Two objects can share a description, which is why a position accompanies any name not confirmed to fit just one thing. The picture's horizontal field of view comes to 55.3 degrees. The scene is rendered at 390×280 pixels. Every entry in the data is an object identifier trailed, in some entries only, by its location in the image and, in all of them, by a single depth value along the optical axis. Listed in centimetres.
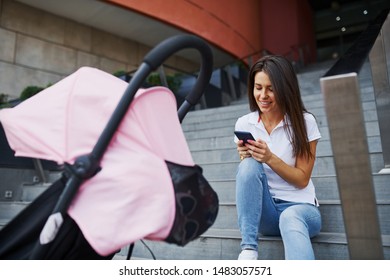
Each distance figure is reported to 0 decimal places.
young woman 151
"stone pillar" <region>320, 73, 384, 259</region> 104
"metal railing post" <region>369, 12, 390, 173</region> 229
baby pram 96
